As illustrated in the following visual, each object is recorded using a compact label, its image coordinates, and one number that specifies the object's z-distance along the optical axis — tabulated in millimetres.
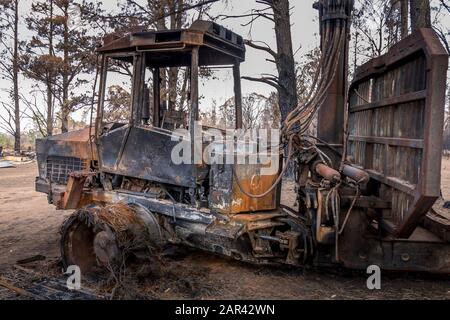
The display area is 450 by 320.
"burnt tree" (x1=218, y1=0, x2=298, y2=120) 12039
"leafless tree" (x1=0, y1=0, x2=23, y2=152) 27734
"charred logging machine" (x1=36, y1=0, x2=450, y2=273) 4090
